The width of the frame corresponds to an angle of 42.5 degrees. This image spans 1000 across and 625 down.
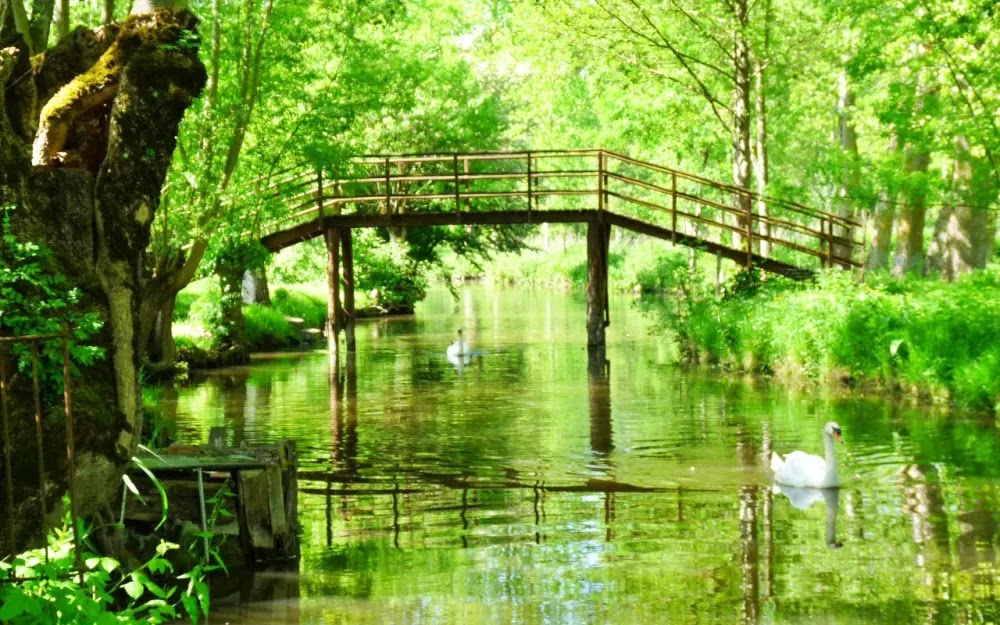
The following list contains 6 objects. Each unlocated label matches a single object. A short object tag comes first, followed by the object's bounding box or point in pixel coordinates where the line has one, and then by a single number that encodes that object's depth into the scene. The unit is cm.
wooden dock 1099
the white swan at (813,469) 1407
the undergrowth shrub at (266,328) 3272
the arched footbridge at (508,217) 2805
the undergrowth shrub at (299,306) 3800
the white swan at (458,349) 2958
